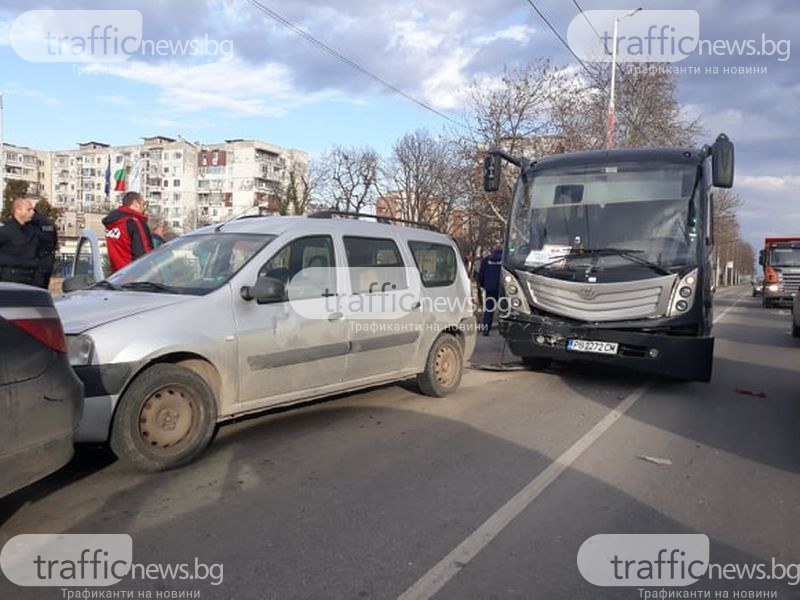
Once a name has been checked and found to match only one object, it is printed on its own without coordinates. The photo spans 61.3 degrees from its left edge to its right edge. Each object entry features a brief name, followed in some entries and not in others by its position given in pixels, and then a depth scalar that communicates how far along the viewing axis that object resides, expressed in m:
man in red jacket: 7.96
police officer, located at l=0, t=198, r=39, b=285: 7.25
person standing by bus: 13.37
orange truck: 26.34
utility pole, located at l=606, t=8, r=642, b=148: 21.61
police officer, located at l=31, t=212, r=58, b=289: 7.48
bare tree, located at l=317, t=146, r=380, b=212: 52.44
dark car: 3.27
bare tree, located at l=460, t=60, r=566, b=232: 23.16
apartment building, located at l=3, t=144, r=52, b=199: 100.50
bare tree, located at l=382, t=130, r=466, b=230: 40.86
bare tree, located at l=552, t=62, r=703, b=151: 26.05
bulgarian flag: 21.75
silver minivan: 4.56
